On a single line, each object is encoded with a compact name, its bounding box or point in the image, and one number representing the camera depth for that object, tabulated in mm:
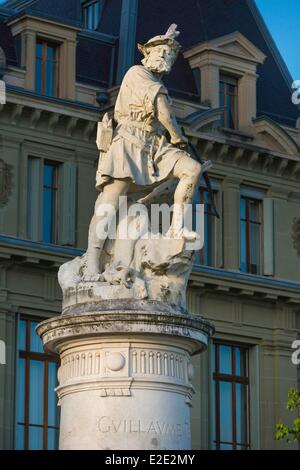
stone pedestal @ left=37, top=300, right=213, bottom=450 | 25297
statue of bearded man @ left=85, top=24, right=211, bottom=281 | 26500
